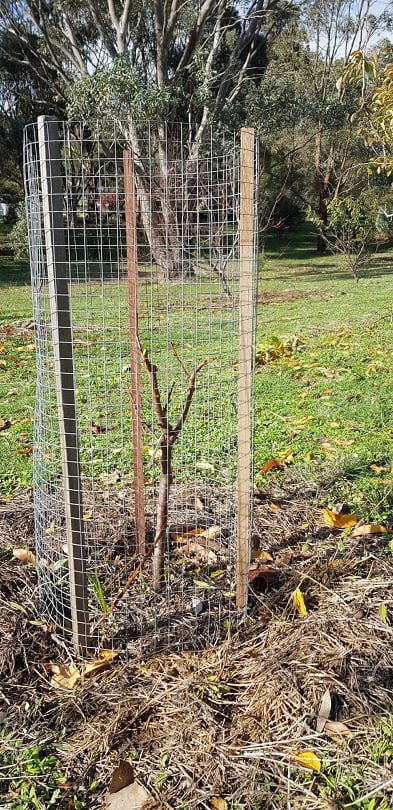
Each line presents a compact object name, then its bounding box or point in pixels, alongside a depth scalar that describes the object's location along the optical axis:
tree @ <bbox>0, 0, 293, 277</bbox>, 14.02
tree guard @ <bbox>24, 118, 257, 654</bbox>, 2.43
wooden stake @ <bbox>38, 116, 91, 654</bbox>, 2.28
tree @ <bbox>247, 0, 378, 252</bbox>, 19.45
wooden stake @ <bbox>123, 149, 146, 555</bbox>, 2.63
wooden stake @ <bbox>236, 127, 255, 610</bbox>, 2.45
